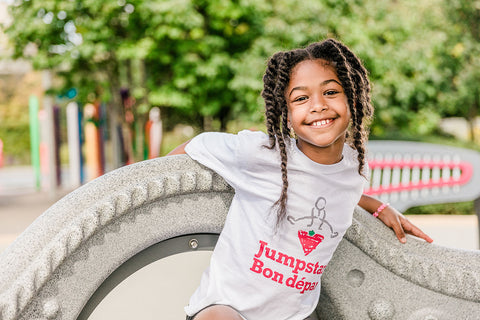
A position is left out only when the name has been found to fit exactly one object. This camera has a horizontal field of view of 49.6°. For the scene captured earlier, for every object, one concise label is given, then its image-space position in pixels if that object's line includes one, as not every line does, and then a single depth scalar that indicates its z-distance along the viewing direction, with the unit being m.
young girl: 1.45
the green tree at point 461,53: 12.80
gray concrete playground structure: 1.36
